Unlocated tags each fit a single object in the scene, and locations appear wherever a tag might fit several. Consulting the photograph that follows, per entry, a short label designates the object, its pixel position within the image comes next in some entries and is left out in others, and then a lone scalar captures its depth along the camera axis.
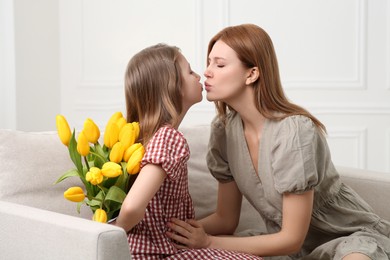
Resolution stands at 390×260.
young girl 2.61
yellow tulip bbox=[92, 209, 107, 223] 2.53
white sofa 2.36
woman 2.79
